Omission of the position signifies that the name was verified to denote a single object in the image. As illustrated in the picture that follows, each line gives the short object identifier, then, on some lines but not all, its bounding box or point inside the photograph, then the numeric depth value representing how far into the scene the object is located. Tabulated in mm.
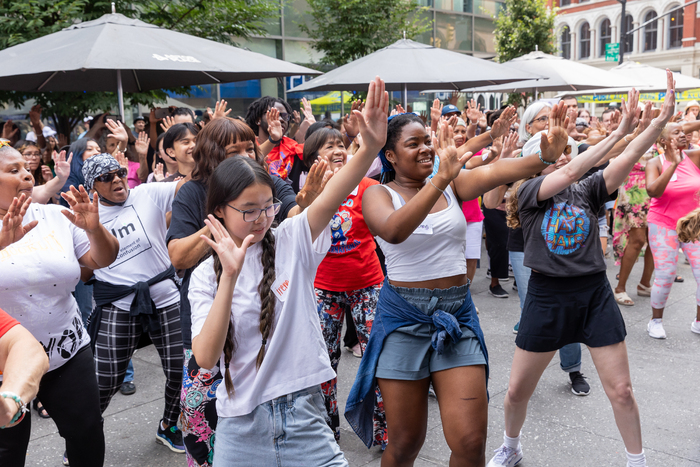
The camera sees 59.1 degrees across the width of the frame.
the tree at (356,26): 14242
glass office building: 15891
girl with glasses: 2197
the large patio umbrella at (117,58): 5234
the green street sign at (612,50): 24452
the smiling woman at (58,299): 2918
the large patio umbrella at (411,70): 7441
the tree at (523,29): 22172
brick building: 38812
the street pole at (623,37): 21953
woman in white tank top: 2744
